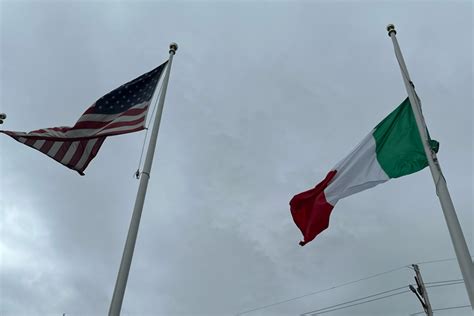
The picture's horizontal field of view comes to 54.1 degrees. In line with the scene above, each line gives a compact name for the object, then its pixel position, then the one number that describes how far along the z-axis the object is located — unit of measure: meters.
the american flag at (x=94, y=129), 10.52
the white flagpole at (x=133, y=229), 8.13
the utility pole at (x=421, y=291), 23.42
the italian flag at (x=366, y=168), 10.21
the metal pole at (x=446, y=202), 7.09
